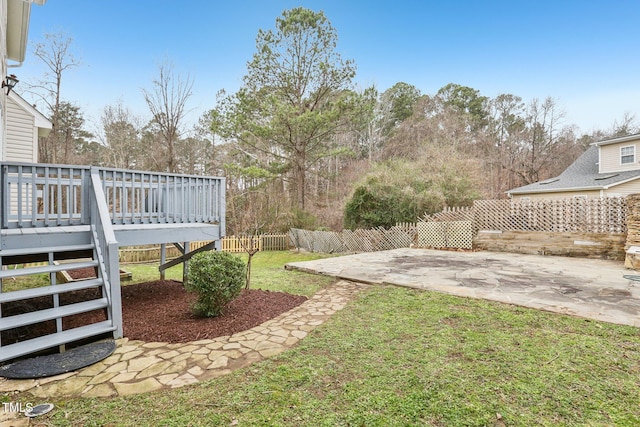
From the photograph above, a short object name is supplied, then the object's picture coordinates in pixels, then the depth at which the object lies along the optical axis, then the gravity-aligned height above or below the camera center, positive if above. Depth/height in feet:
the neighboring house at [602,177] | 45.62 +6.31
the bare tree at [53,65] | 42.75 +22.55
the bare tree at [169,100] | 49.06 +19.30
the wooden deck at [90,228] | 9.98 -0.42
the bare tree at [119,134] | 61.82 +17.68
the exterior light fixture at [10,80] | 19.99 +9.44
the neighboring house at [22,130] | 28.84 +8.72
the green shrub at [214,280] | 11.97 -2.47
